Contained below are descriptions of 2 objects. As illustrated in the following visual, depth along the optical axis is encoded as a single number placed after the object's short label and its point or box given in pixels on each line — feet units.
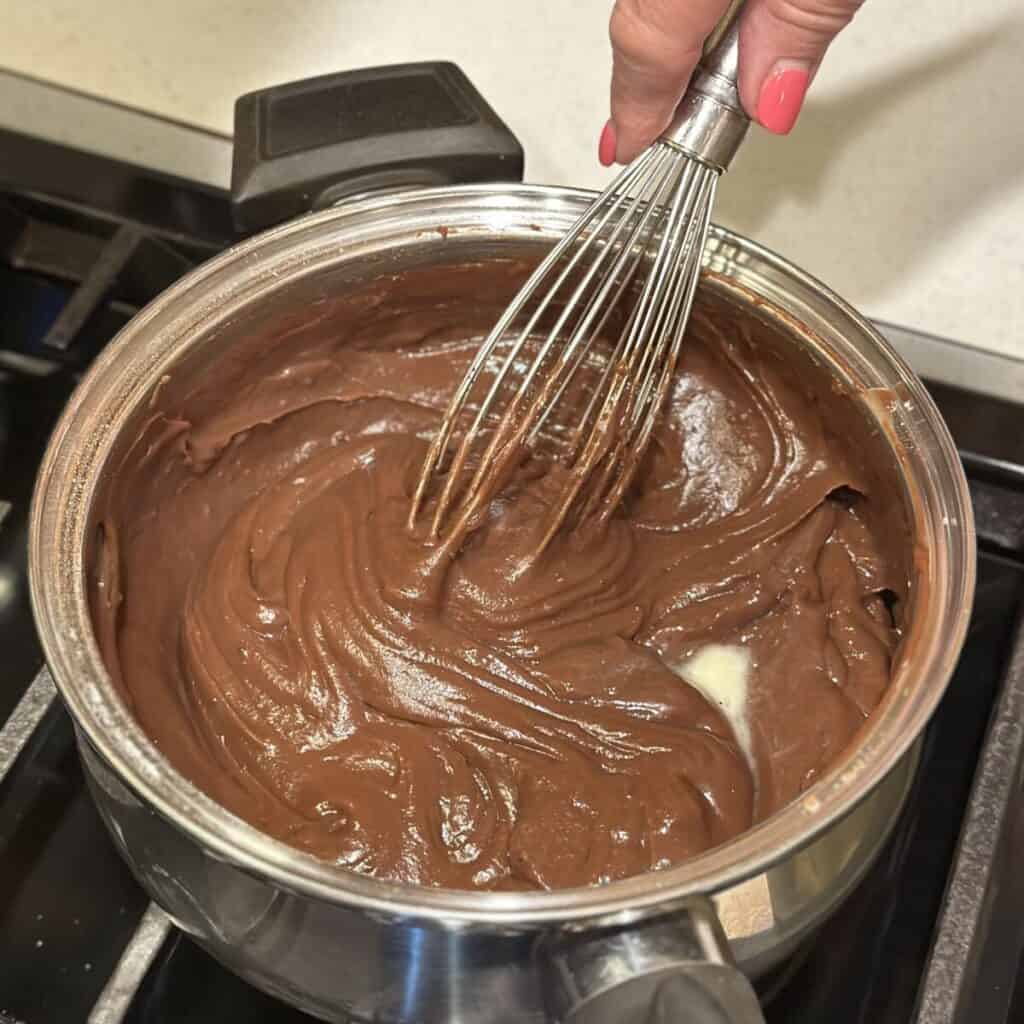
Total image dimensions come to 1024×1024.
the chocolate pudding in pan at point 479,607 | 0.98
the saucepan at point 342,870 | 0.74
